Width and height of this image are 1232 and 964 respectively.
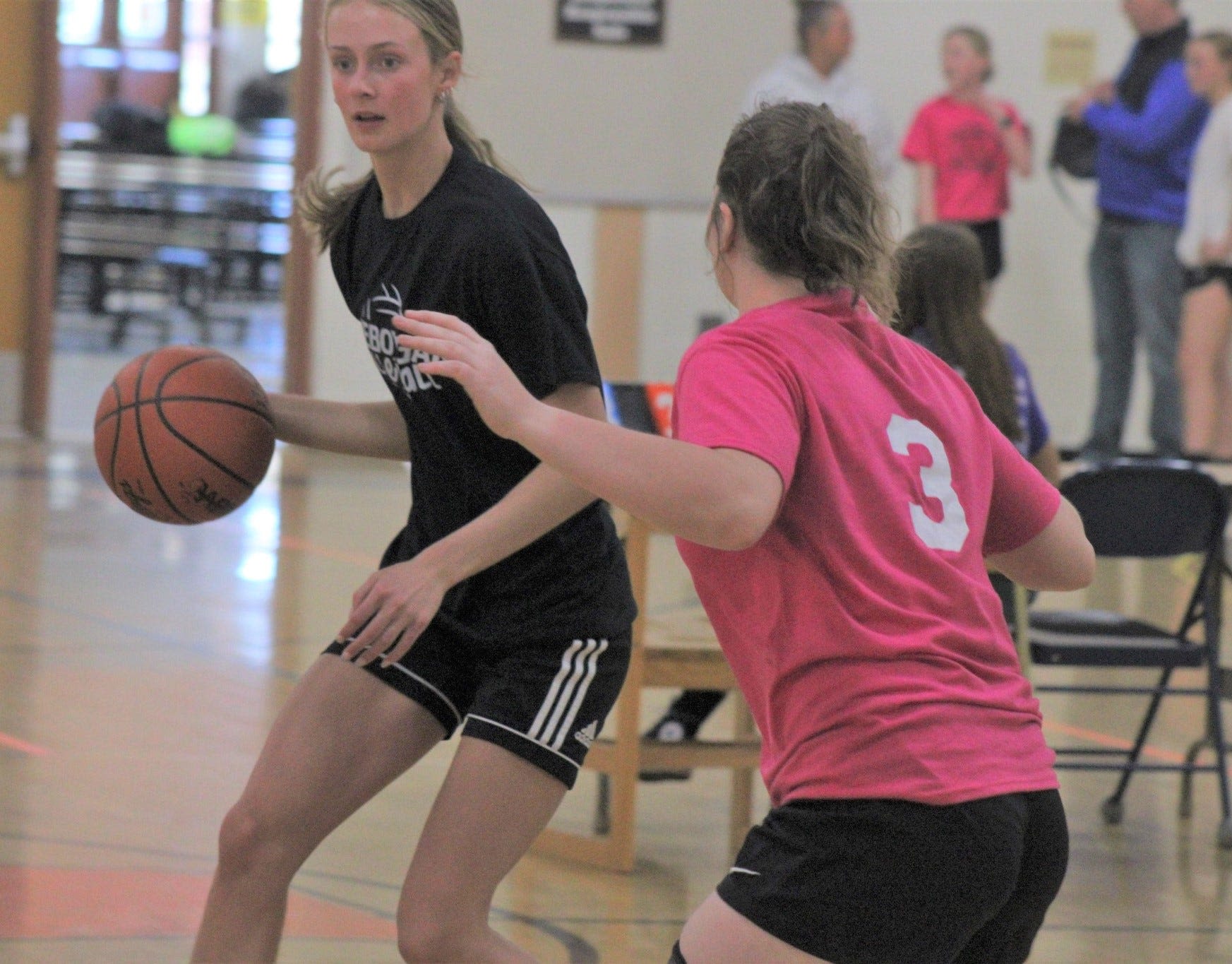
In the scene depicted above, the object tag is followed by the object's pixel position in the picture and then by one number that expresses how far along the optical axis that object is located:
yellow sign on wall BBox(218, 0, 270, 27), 40.09
